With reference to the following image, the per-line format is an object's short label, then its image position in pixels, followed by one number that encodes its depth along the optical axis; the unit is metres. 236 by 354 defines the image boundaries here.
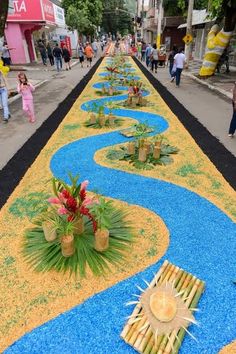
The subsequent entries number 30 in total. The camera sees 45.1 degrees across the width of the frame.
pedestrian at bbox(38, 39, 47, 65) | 25.50
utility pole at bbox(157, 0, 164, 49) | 27.27
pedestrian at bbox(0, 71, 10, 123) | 9.30
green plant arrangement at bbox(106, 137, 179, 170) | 6.71
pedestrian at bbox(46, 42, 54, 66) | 26.00
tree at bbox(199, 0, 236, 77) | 14.98
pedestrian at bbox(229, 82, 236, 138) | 7.81
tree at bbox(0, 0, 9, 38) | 11.20
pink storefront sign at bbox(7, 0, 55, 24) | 22.09
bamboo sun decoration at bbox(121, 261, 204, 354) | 2.89
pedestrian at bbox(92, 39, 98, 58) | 37.14
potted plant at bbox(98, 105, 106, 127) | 9.47
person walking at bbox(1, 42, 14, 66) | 20.88
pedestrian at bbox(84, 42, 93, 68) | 25.84
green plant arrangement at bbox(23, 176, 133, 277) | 3.85
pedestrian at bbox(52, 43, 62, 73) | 21.56
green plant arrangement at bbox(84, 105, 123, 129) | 9.48
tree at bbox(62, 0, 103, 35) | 35.72
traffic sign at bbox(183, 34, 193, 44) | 20.95
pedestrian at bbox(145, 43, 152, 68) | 24.55
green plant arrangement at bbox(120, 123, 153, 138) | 7.86
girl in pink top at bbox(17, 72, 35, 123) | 9.04
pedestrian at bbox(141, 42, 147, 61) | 30.42
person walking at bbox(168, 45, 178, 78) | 18.38
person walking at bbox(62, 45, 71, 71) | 23.92
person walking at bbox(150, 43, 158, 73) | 21.77
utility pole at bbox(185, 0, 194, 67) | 20.42
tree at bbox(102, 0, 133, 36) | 83.44
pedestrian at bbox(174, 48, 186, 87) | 14.79
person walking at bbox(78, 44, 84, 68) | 25.71
